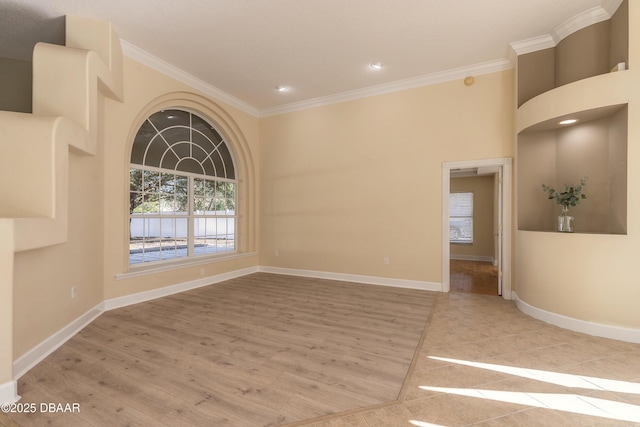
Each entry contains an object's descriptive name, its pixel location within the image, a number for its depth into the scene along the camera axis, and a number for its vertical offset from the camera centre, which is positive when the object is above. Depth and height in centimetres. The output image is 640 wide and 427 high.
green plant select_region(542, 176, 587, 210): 329 +22
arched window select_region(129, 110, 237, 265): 427 +39
